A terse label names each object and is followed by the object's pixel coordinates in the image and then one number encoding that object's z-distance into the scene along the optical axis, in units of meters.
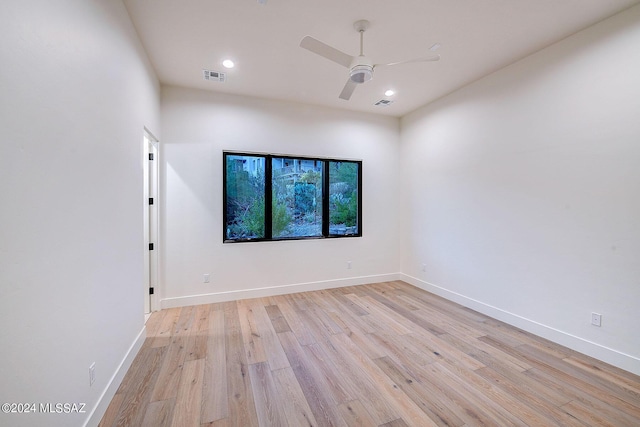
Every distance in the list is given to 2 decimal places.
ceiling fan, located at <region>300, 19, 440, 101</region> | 2.08
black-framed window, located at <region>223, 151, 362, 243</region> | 3.98
